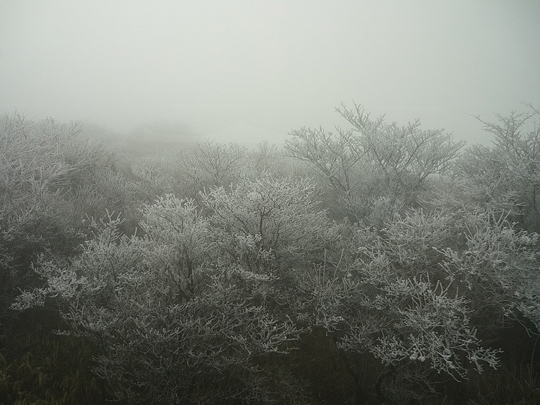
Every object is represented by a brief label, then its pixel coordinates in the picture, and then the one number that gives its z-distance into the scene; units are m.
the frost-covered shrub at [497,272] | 4.55
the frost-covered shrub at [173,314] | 4.25
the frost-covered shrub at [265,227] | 5.32
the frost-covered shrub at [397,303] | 4.79
